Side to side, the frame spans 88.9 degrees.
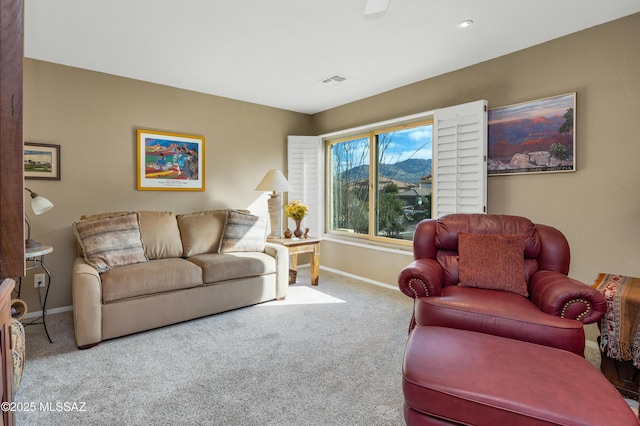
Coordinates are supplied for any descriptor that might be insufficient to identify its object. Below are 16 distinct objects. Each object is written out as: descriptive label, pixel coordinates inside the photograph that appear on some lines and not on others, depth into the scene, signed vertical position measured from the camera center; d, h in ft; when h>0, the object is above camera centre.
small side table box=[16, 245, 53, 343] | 8.20 -1.62
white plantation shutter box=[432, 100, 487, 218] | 10.07 +1.70
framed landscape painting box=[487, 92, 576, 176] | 8.69 +2.14
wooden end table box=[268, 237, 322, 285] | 13.25 -1.55
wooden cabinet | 2.99 -1.35
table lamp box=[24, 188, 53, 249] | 8.46 +0.09
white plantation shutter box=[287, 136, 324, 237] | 16.21 +1.92
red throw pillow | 7.34 -1.19
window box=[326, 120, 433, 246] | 12.77 +1.30
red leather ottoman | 3.60 -2.12
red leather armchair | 5.84 -1.68
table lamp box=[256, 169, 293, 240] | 13.65 +0.89
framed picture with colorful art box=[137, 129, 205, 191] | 12.28 +1.92
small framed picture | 10.15 +1.54
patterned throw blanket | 6.03 -2.12
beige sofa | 8.39 -1.75
